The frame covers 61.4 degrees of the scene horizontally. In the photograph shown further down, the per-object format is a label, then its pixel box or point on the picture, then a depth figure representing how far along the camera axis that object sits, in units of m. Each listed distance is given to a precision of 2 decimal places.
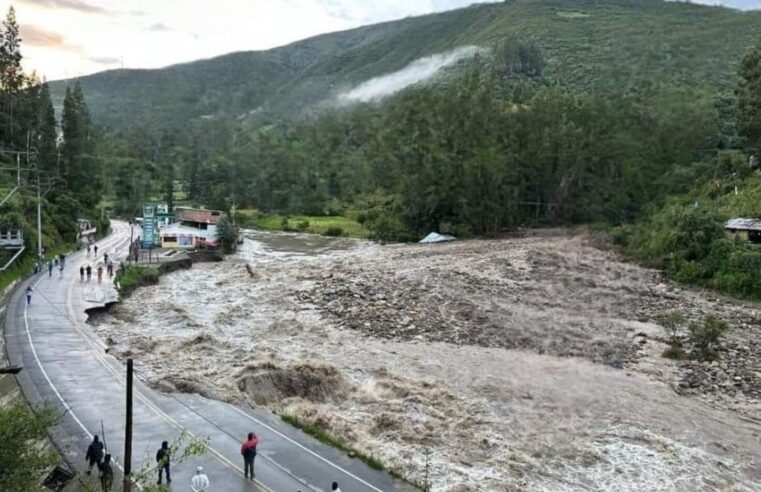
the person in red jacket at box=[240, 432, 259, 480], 15.78
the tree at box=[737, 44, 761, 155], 61.06
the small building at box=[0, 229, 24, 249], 42.28
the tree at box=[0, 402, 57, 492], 9.70
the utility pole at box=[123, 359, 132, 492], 11.91
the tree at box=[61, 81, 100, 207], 75.31
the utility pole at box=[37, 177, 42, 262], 44.44
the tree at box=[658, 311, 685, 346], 30.45
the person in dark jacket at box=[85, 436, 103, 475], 15.23
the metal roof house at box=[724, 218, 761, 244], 44.50
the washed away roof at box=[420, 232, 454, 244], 69.06
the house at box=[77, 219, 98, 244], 62.08
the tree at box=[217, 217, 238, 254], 61.59
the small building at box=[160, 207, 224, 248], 60.91
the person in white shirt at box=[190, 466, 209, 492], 13.74
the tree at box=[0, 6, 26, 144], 70.62
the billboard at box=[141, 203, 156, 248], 57.16
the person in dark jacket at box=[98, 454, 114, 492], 14.34
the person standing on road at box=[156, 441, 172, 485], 14.80
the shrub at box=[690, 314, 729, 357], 28.27
